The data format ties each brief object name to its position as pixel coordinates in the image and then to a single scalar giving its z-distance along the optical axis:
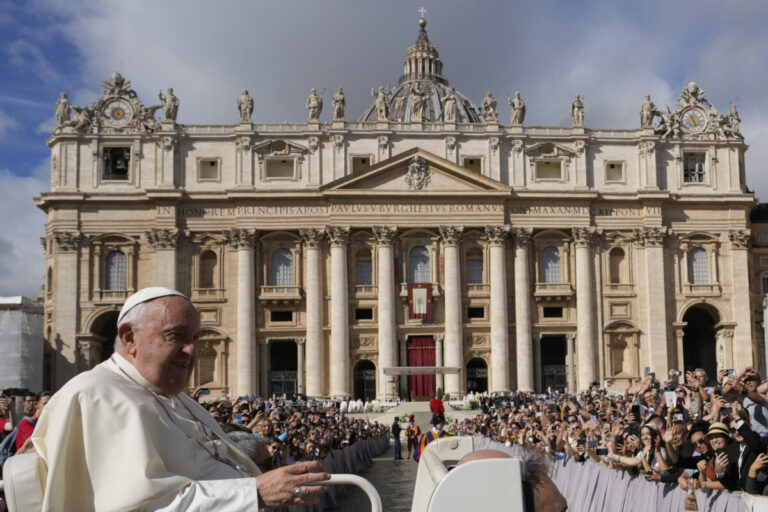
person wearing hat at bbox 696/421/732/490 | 10.15
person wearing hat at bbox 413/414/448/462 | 24.13
